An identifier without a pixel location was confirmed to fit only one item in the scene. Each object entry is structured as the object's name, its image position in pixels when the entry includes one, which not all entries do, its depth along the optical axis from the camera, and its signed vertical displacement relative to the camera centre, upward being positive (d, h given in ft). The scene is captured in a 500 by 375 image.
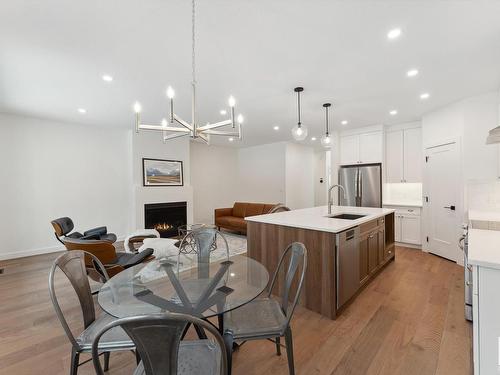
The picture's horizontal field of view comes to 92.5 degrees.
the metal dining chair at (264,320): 4.70 -2.87
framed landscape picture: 19.20 +1.23
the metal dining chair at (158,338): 2.73 -1.83
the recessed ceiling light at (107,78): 9.57 +4.49
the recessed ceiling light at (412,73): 9.31 +4.49
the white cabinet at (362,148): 17.62 +2.94
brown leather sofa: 20.22 -2.57
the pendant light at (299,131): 10.71 +2.48
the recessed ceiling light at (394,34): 6.86 +4.45
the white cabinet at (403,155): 16.40 +2.17
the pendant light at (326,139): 12.45 +2.45
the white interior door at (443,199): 13.00 -0.79
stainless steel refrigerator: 17.43 +0.13
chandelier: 6.60 +1.93
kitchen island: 7.82 -2.30
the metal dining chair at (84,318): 4.37 -2.76
